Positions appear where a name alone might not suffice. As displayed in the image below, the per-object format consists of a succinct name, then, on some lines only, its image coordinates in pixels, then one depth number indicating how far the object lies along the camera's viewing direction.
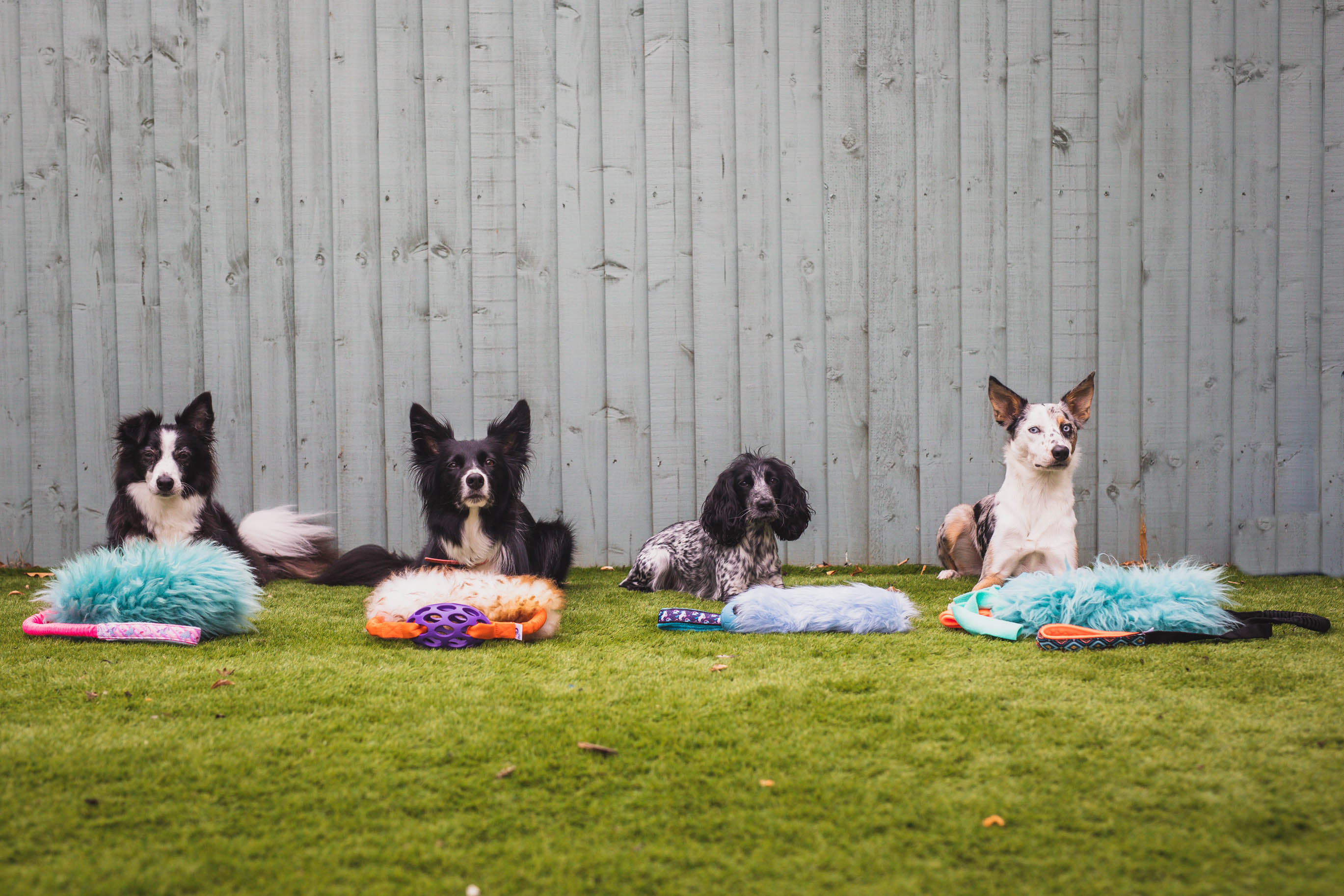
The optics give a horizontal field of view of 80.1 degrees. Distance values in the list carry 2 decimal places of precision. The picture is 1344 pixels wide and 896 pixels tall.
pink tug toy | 2.25
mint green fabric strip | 2.34
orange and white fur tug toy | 2.33
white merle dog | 3.01
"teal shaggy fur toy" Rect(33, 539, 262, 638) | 2.31
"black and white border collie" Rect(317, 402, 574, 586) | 3.01
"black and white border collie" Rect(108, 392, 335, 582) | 3.10
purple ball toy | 2.31
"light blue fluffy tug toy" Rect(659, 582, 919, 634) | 2.47
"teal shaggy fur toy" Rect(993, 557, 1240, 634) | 2.22
